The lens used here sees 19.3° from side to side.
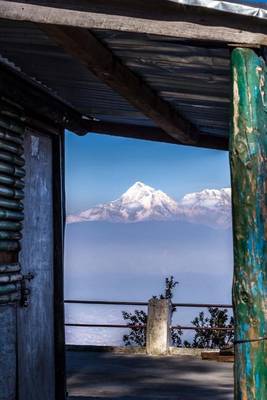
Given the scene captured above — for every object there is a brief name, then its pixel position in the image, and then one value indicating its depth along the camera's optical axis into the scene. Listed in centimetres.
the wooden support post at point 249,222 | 525
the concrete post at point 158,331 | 1516
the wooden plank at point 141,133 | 1103
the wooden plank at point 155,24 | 541
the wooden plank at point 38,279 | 864
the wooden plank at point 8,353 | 796
